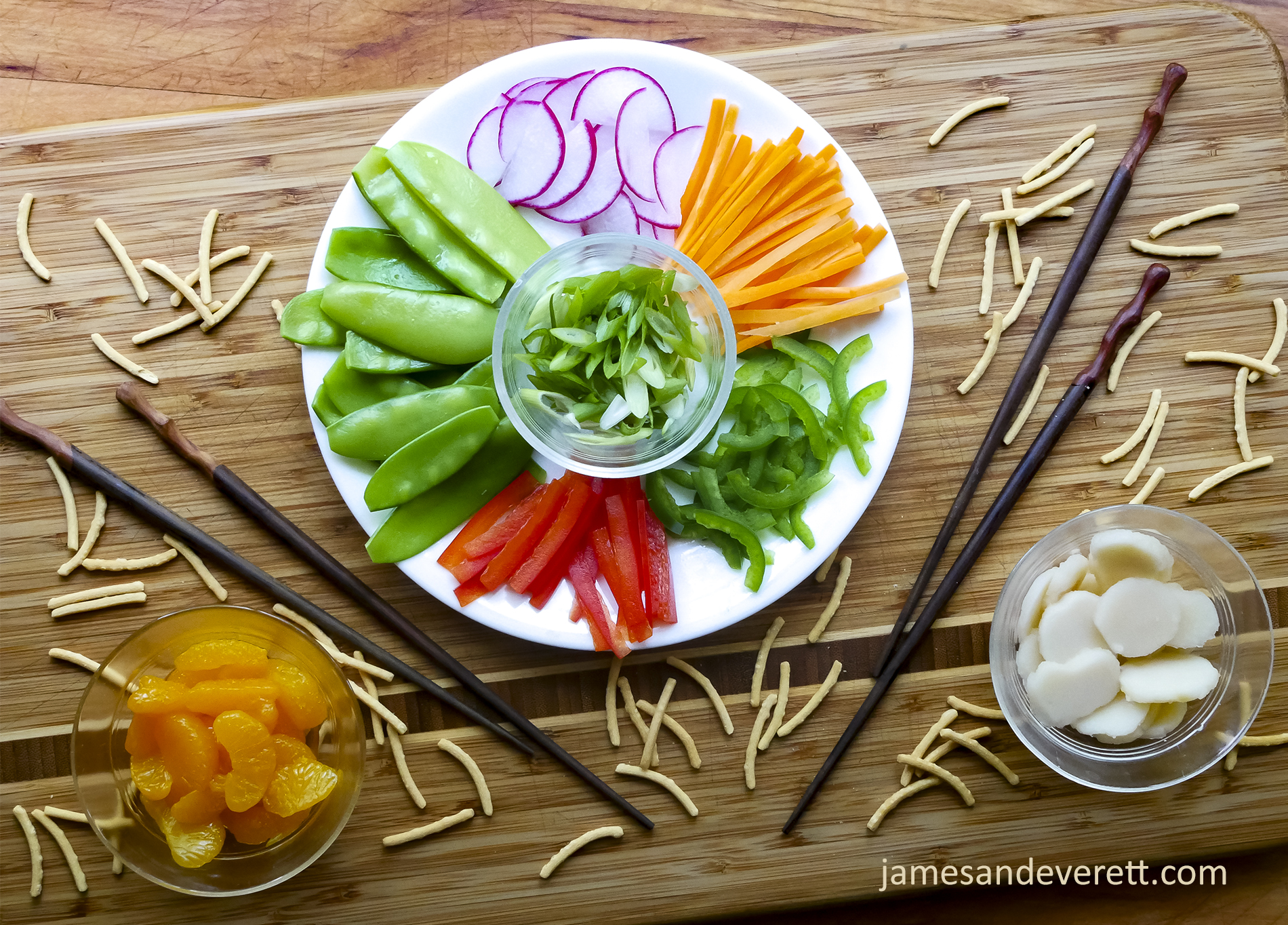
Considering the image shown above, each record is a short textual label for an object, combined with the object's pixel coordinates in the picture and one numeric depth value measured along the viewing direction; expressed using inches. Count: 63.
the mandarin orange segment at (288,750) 21.8
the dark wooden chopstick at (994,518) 23.6
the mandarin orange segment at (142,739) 21.9
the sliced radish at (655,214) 23.1
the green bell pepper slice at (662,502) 22.9
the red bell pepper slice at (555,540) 22.7
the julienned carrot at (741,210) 22.7
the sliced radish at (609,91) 22.9
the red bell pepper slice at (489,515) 22.8
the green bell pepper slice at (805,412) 22.7
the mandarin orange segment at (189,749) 21.6
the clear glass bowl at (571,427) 22.3
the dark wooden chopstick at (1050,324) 23.6
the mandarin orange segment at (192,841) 21.8
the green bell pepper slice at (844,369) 22.8
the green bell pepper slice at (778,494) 22.7
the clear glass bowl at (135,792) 22.2
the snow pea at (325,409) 22.7
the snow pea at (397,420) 22.6
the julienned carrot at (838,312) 22.7
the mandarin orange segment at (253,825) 22.0
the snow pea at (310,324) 22.7
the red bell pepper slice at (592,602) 22.7
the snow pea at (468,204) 22.6
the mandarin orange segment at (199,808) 21.7
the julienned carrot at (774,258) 22.8
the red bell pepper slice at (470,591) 22.8
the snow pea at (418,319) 22.6
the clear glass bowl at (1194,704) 22.6
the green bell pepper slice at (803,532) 22.8
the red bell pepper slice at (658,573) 22.8
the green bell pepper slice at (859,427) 22.8
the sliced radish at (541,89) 22.9
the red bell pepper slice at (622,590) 22.7
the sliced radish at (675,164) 23.0
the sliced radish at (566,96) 22.9
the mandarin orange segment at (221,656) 22.0
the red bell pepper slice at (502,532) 22.9
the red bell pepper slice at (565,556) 22.9
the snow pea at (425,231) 22.7
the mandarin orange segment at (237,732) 21.4
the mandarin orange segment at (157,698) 21.6
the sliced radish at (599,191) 23.0
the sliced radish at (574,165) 22.8
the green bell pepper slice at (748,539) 22.7
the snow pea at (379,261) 22.7
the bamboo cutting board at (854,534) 23.6
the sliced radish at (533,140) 22.8
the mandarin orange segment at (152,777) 21.7
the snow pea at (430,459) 22.5
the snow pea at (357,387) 22.7
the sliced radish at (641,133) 22.9
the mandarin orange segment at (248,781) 21.5
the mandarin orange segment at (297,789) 21.7
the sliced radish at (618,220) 23.2
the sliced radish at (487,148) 22.9
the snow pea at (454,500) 22.8
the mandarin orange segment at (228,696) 21.7
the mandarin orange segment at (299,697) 22.0
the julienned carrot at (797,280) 22.8
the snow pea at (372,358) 22.6
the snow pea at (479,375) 23.0
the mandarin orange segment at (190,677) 22.0
